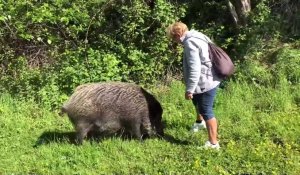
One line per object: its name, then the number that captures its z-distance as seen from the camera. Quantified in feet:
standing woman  19.80
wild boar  21.74
